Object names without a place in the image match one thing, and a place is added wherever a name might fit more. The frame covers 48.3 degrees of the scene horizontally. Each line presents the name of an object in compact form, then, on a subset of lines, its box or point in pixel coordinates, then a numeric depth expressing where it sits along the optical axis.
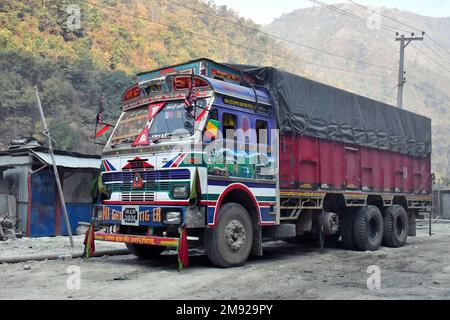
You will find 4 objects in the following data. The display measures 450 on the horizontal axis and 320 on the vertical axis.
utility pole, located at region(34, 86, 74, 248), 11.14
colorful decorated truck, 8.53
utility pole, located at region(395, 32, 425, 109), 28.58
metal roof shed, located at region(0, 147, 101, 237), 14.80
